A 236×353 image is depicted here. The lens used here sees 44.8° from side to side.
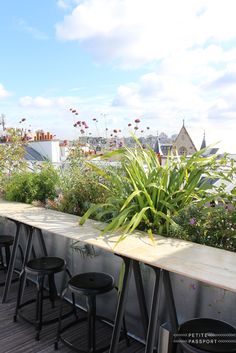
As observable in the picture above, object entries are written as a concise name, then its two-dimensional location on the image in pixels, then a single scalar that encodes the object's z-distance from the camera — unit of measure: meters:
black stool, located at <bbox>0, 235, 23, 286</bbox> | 3.11
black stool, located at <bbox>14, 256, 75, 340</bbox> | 2.31
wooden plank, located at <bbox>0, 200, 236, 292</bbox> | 1.27
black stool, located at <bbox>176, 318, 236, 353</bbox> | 1.30
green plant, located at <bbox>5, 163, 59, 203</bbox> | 3.11
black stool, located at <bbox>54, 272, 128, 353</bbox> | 1.94
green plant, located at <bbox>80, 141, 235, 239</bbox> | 2.02
